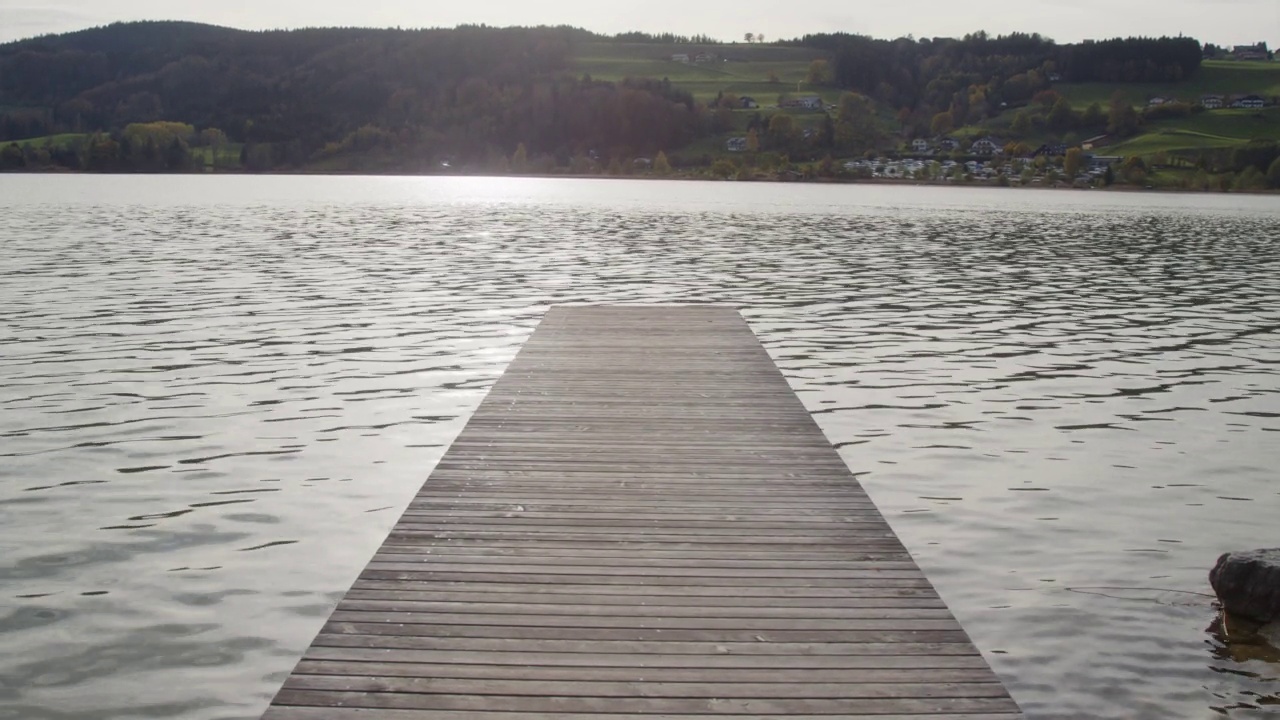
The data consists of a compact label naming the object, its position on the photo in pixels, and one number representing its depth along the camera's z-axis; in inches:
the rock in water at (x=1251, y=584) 308.7
